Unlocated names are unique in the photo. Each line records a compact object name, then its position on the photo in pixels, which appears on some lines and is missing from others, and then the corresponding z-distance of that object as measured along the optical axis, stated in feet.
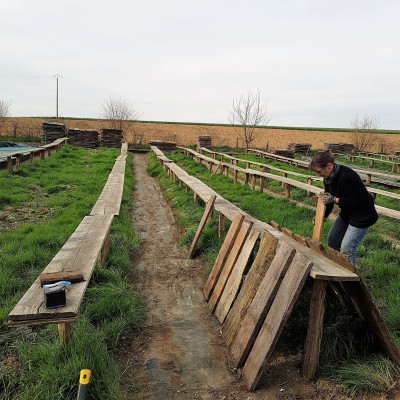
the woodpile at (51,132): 79.15
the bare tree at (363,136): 101.45
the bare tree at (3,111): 125.41
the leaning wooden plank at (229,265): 12.35
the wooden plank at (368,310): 8.47
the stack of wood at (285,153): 77.00
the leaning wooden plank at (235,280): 11.38
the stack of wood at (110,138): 84.64
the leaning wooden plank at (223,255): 13.41
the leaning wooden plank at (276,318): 8.33
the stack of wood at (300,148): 89.97
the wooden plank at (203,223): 17.85
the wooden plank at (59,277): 9.28
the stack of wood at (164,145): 86.99
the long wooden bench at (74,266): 7.76
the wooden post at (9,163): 33.98
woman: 11.78
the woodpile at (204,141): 94.06
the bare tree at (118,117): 107.86
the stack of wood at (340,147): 94.84
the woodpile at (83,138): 80.53
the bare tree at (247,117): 94.48
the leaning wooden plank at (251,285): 10.11
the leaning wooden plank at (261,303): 9.12
